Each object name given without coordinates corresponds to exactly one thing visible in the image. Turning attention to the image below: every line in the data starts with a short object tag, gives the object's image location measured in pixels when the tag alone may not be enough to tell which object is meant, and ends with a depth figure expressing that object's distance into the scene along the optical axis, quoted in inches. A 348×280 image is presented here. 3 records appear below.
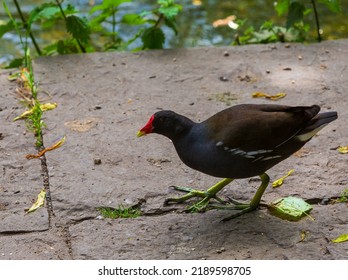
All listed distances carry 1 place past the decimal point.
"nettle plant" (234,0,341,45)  445.4
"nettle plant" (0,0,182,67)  438.3
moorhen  281.4
